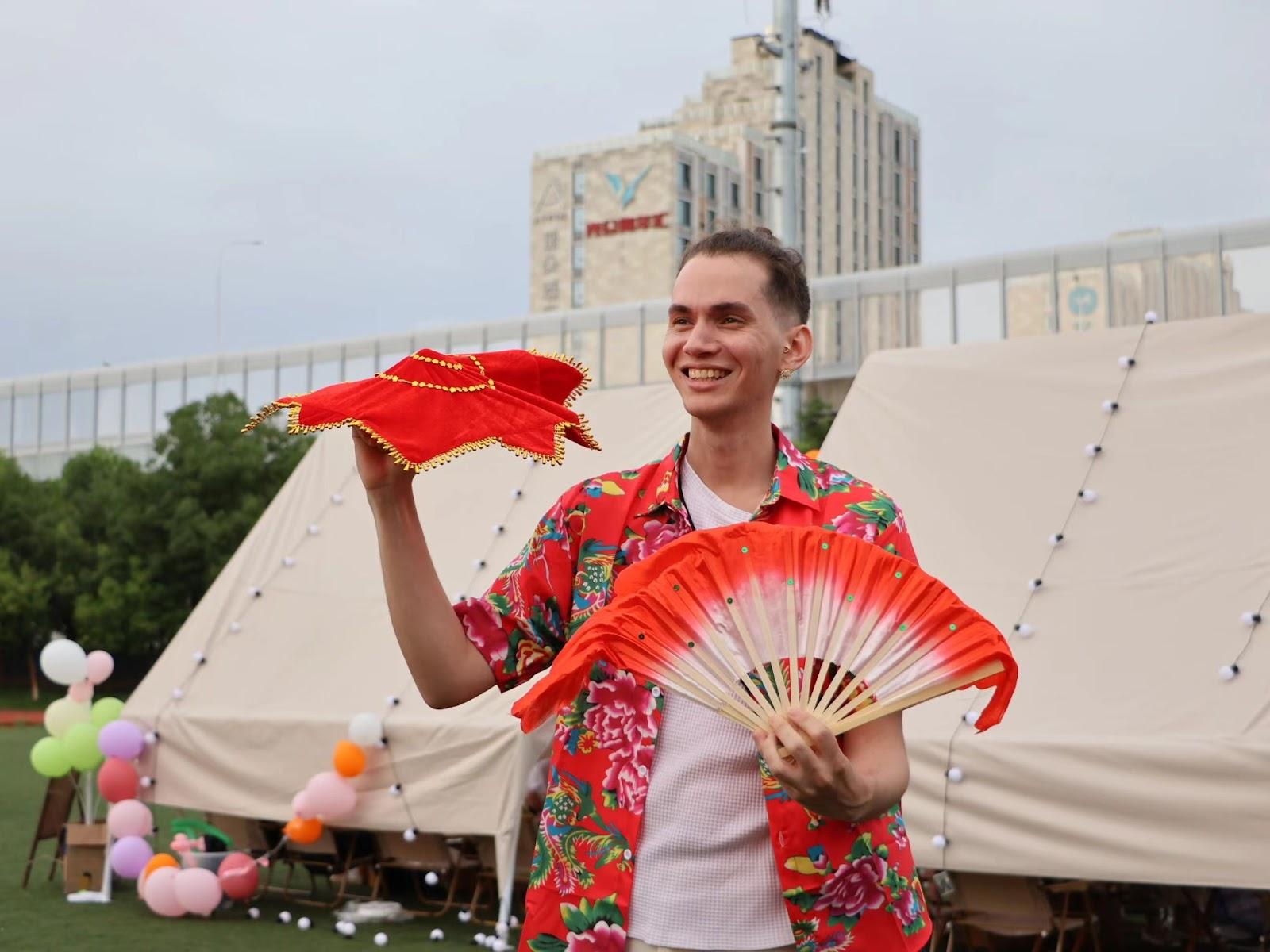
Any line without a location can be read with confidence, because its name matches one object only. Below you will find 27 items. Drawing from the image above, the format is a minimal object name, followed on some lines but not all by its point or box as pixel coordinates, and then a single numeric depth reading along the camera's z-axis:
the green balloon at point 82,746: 9.85
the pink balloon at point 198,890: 9.10
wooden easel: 10.64
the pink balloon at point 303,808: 8.46
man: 1.95
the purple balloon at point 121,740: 9.39
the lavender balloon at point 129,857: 9.52
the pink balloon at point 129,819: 9.47
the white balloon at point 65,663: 10.35
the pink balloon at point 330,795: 8.47
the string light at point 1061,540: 6.16
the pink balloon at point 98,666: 10.56
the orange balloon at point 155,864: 9.30
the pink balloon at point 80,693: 10.48
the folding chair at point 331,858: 9.58
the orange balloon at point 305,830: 8.57
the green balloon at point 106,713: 10.09
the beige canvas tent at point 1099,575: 5.74
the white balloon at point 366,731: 8.44
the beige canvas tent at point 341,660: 8.24
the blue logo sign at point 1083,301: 33.94
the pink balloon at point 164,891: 9.13
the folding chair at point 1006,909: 6.92
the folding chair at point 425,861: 9.29
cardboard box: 10.05
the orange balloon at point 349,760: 8.45
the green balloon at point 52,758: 9.93
